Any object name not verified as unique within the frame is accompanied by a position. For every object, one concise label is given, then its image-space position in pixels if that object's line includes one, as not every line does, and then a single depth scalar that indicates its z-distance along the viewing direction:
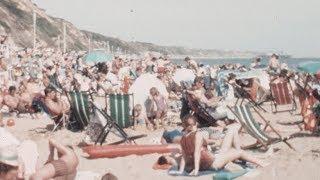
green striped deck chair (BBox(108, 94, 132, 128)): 11.52
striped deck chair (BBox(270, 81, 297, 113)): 14.94
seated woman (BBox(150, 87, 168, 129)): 12.57
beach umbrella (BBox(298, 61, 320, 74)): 12.04
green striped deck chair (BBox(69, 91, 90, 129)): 11.34
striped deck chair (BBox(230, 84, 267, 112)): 15.23
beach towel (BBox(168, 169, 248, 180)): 7.53
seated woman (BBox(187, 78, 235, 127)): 11.38
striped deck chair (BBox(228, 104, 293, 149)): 9.40
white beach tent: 13.10
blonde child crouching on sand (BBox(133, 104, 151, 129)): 12.27
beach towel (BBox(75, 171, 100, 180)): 6.76
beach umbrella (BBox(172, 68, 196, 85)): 16.89
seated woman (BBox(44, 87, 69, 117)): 11.95
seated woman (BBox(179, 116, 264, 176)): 7.99
